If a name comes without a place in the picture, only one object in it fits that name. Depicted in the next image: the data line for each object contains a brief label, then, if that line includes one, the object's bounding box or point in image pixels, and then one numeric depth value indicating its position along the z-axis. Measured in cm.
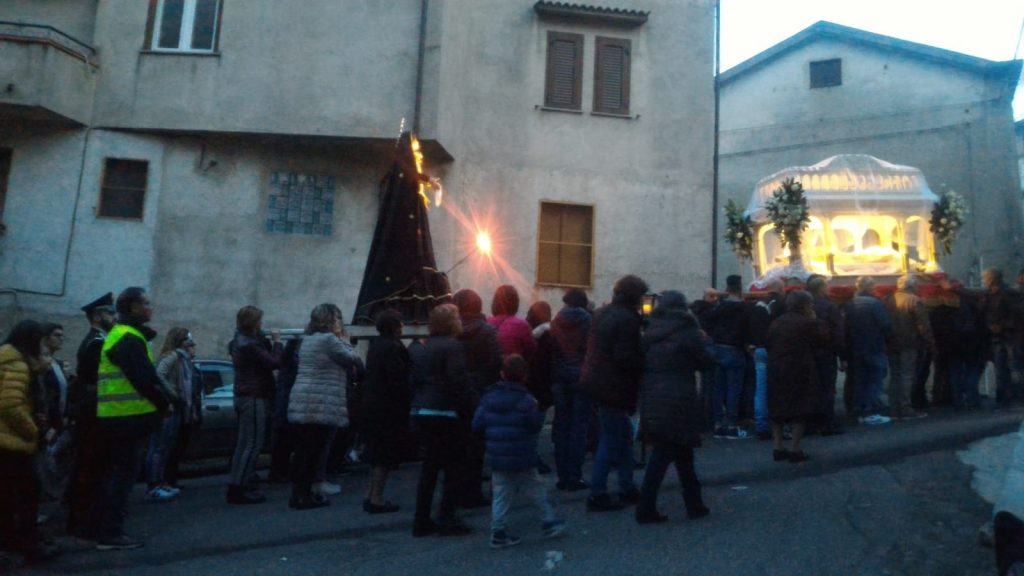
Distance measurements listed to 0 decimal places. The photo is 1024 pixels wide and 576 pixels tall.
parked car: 1239
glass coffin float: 1753
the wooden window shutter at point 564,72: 1781
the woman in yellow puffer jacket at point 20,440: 690
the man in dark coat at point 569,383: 885
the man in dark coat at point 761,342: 1127
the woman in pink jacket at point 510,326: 902
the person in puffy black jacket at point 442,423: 747
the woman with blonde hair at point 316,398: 869
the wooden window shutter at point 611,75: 1794
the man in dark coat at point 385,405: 825
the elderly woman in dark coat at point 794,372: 904
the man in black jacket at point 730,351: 1155
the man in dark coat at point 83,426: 787
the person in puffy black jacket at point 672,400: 730
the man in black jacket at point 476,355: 834
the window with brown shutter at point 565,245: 1745
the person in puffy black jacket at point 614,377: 780
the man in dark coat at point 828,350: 1071
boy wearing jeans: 705
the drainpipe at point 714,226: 1792
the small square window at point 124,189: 1645
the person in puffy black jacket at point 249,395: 912
